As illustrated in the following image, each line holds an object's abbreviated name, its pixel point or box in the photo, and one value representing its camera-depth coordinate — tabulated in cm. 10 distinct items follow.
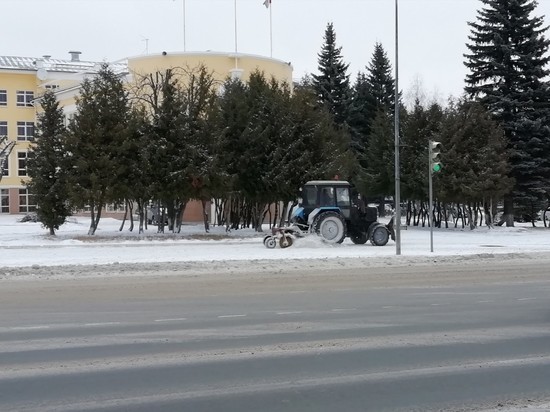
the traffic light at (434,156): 2447
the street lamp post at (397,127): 2491
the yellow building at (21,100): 7644
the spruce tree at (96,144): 3325
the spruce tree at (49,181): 3497
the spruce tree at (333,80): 6391
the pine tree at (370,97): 6526
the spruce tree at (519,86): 4425
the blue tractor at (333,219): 2742
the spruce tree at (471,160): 3872
